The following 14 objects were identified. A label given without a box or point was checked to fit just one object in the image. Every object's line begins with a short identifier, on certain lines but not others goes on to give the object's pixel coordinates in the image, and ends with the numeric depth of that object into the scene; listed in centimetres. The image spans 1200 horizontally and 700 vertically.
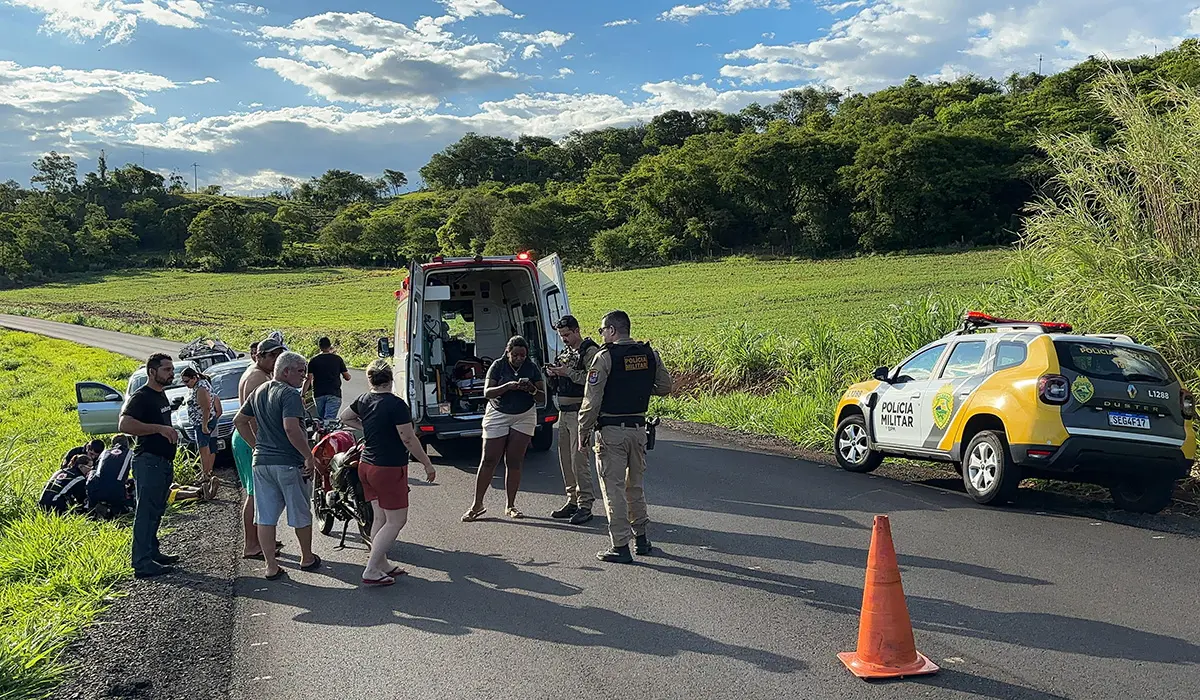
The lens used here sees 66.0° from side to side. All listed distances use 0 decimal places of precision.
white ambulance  1105
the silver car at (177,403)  1234
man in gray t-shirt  659
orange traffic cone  457
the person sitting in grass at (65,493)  900
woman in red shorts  657
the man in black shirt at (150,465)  692
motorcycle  761
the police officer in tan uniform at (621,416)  695
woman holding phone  840
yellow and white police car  779
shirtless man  742
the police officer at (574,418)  826
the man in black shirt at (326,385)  1148
